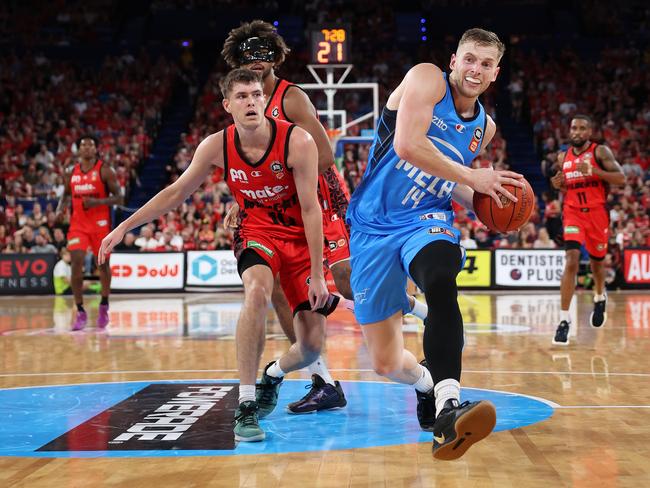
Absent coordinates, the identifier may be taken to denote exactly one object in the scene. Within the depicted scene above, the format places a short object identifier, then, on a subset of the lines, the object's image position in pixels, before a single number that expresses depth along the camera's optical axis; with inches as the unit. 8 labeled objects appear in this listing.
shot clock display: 639.1
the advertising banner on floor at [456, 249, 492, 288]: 672.4
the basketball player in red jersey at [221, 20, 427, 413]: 214.1
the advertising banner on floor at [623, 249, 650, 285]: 672.4
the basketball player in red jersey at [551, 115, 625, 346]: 354.3
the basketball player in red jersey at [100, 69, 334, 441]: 187.8
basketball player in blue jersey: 144.9
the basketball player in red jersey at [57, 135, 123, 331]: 422.3
